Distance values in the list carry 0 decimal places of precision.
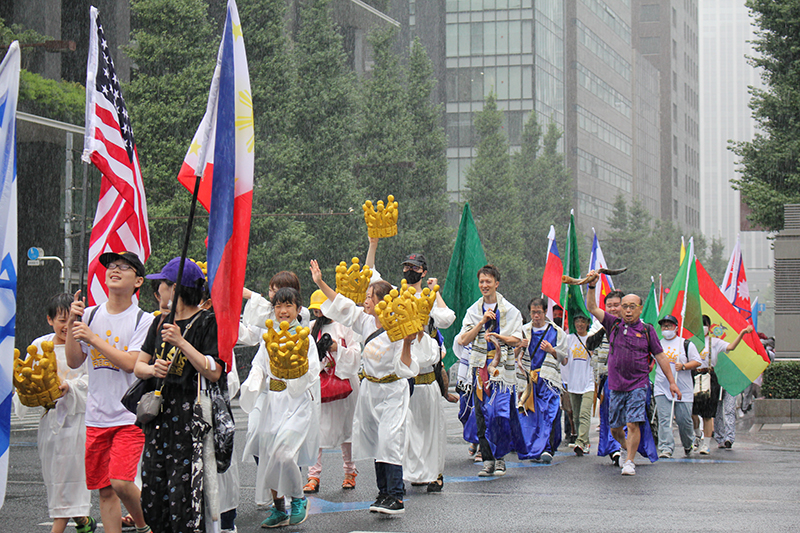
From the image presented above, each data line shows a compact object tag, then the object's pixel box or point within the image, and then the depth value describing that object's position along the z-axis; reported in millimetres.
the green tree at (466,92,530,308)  44000
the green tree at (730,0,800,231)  22875
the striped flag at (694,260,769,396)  13453
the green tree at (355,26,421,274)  34781
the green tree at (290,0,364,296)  28703
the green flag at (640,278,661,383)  16172
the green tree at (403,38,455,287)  36188
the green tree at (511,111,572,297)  50469
